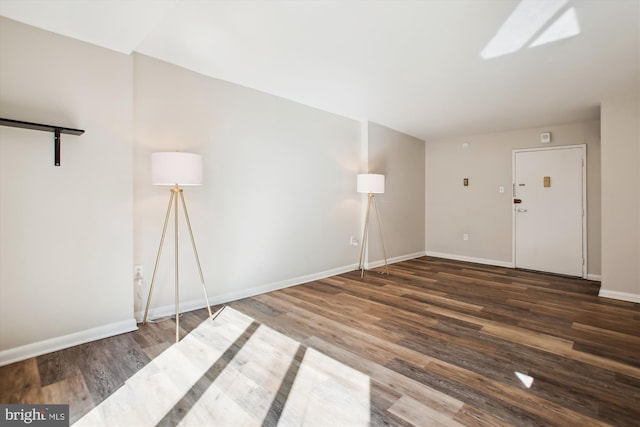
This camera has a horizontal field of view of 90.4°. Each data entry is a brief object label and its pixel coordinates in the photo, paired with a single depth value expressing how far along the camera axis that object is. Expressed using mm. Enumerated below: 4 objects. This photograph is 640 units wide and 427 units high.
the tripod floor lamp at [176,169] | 2578
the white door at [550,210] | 4879
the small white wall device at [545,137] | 5075
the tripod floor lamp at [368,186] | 4621
